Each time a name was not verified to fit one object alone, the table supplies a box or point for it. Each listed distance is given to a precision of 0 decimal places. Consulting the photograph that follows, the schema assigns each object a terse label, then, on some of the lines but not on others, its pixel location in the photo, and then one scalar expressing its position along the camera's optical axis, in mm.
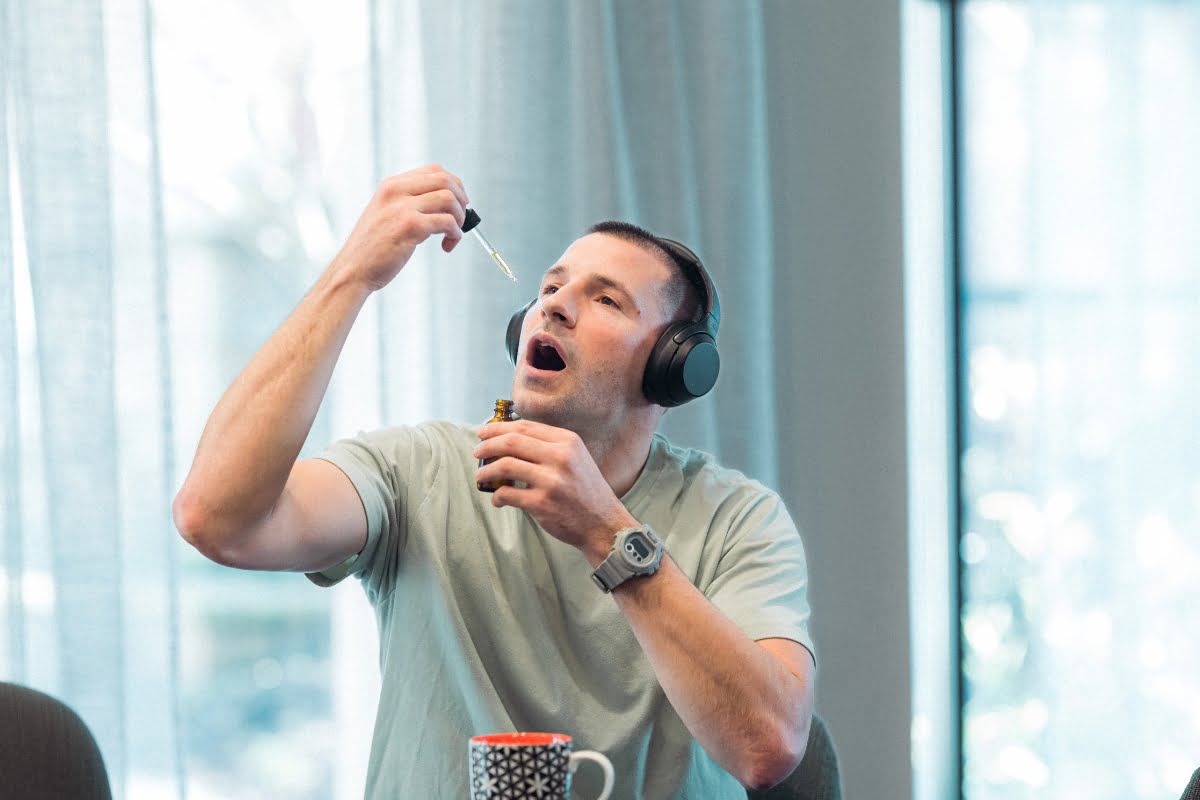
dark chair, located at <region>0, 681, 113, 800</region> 2661
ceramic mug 2461
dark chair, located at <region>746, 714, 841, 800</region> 2845
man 2744
